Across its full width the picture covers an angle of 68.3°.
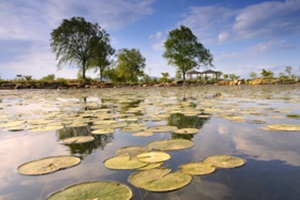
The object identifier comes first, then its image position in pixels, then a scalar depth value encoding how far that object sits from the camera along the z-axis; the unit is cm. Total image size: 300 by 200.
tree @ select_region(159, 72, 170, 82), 3776
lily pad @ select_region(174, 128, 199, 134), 265
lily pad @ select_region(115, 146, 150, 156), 195
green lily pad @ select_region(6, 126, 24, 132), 309
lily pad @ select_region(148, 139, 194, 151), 207
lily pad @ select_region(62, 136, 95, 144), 240
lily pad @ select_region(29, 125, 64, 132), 300
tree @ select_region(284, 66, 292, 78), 3469
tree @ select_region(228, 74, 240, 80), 3647
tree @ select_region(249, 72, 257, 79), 3584
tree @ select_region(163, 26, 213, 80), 3288
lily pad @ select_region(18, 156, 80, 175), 162
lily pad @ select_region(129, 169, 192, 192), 128
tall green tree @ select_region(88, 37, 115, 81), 2768
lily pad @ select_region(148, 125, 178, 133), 282
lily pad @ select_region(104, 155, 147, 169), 163
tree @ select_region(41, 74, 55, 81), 3484
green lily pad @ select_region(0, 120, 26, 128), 336
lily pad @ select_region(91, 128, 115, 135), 276
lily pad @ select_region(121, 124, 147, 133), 287
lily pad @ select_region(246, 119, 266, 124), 317
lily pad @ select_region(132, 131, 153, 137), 262
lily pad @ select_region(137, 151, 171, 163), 171
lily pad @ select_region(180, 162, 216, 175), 147
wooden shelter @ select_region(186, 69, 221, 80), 3366
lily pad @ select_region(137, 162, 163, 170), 159
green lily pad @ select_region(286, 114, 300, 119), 357
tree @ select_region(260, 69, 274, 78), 3554
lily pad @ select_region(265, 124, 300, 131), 265
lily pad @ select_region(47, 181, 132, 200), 118
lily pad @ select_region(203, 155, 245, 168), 159
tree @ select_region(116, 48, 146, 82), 4003
